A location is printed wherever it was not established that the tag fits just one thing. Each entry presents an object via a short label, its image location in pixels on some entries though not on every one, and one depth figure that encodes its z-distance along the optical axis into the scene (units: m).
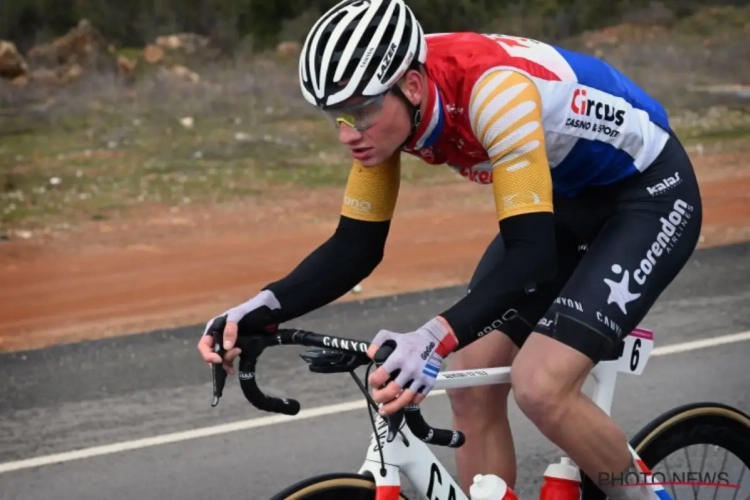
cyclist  3.23
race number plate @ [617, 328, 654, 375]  3.82
